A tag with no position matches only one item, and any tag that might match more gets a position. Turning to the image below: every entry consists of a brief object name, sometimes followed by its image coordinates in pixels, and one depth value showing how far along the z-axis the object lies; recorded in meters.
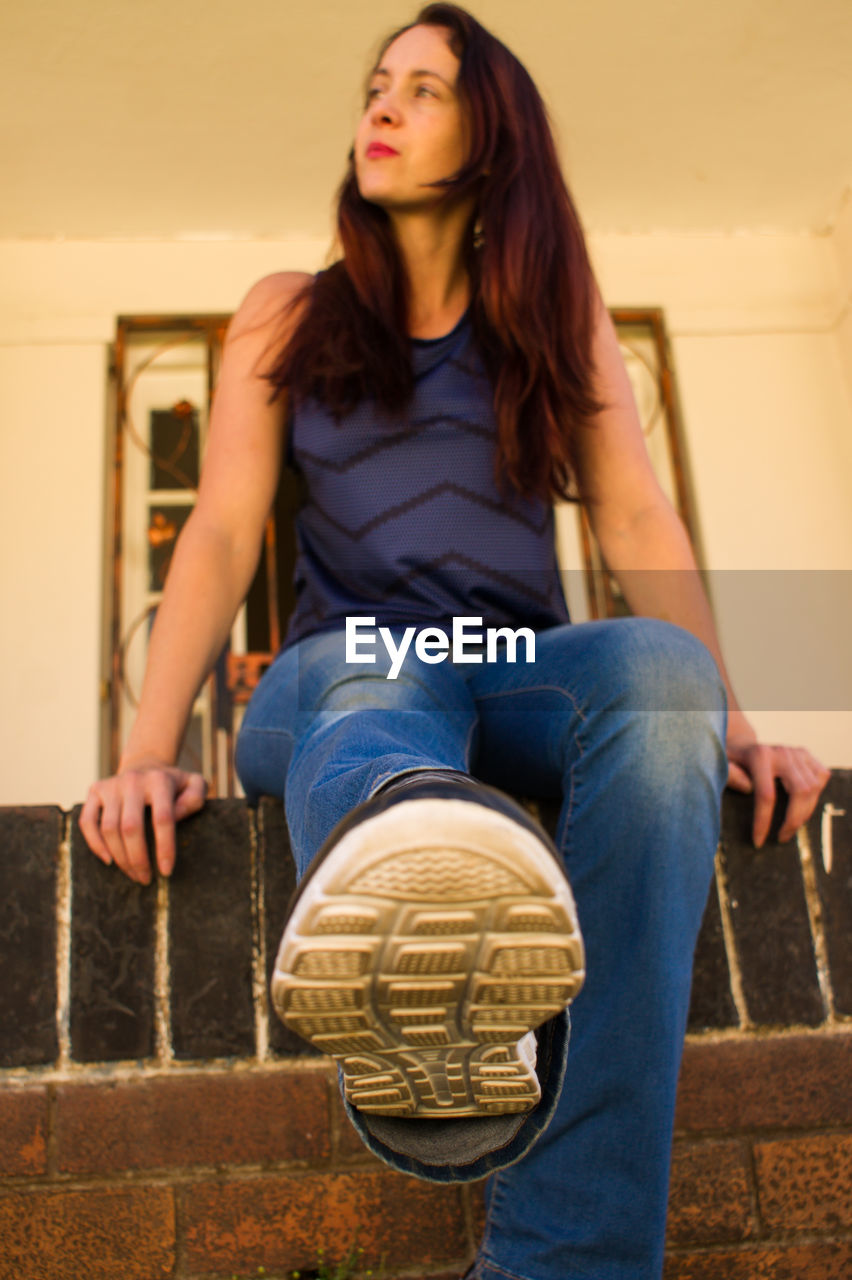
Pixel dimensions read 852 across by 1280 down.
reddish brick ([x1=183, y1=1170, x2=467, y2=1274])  1.10
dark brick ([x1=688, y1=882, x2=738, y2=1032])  1.20
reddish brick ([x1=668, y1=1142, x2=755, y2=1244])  1.14
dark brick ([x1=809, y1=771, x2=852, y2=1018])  1.22
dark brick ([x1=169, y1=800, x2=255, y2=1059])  1.13
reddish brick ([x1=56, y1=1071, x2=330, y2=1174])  1.11
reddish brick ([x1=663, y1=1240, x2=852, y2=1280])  1.12
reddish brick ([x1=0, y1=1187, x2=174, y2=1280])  1.08
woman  0.59
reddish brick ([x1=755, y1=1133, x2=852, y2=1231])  1.15
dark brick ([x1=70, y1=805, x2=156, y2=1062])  1.12
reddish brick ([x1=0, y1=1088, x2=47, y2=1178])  1.11
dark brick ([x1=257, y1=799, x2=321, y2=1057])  1.14
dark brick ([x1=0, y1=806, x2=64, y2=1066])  1.12
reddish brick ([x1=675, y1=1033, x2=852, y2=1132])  1.18
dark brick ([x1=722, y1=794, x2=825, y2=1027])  1.20
